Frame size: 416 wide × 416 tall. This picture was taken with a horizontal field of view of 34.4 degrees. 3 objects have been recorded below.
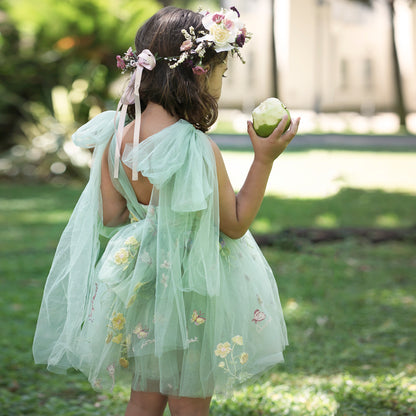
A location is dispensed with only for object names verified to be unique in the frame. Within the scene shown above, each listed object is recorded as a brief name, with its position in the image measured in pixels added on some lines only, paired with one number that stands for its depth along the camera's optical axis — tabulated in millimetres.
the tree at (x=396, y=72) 21094
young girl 2135
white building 24406
